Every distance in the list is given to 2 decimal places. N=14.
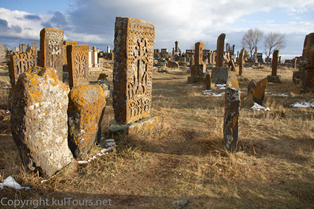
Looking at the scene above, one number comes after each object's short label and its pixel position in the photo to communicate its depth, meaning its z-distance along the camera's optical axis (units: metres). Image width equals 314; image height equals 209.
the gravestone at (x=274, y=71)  13.29
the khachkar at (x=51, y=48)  6.41
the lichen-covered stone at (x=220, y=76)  12.41
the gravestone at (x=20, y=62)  7.41
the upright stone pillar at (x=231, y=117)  3.72
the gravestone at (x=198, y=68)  13.84
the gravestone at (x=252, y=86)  8.12
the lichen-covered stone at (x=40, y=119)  2.60
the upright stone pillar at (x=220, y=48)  12.63
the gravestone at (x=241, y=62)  16.54
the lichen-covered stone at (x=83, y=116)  3.24
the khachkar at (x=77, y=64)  8.19
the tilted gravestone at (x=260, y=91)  7.26
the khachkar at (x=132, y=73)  4.14
